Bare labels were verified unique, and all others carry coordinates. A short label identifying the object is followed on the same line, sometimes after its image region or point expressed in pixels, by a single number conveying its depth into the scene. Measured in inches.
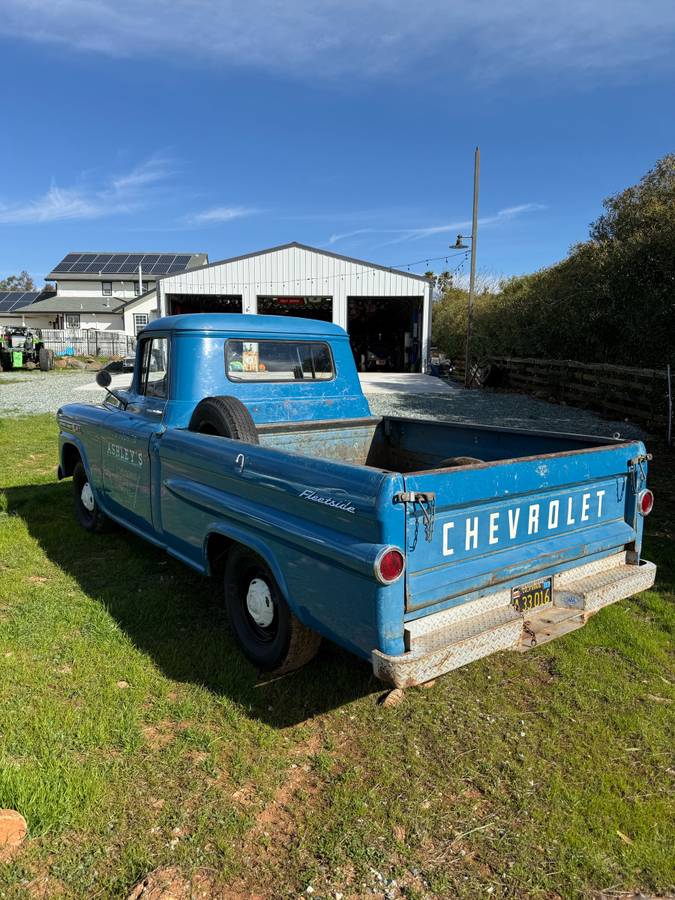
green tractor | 1096.2
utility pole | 879.1
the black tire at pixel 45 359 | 1117.0
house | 1911.9
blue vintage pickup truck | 102.7
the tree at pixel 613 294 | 496.1
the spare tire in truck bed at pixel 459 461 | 155.1
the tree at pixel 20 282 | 4210.1
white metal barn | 1136.2
